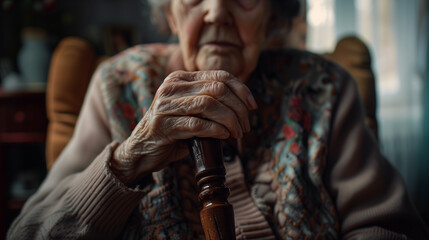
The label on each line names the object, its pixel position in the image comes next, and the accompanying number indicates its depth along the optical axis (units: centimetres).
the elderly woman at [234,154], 63
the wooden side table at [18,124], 188
